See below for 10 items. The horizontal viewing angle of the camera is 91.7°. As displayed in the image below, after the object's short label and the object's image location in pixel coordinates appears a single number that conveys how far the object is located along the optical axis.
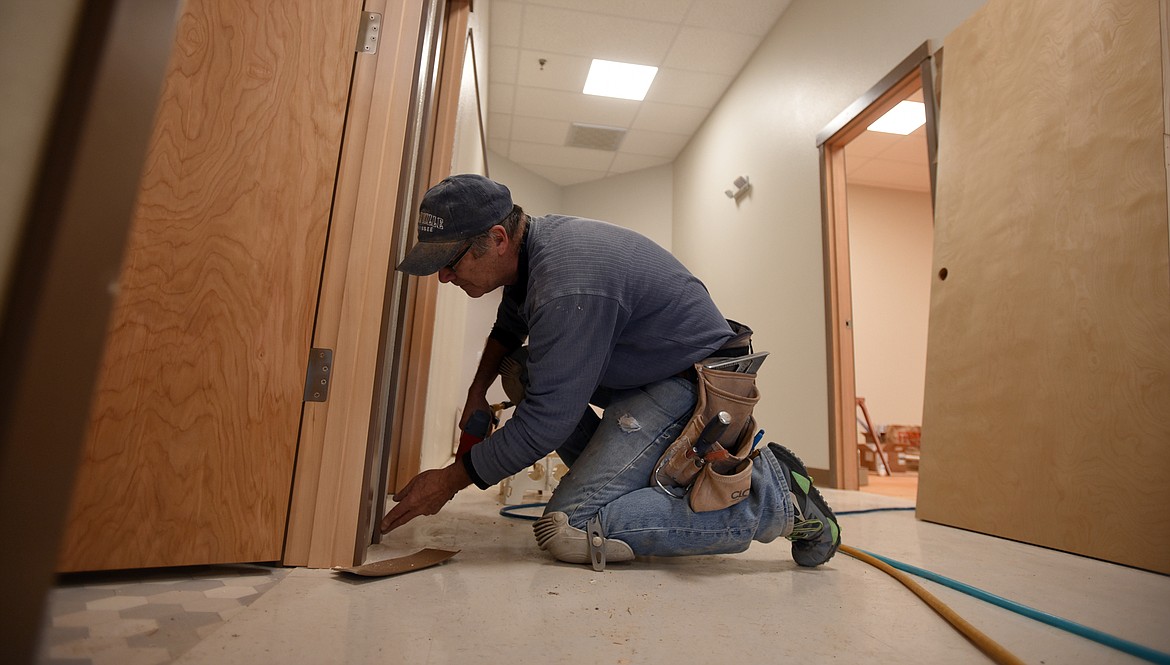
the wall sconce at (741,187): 4.20
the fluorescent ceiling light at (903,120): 4.43
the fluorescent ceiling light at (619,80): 4.41
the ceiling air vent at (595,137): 5.23
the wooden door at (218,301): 0.94
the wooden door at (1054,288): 1.43
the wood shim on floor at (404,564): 1.03
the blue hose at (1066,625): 0.79
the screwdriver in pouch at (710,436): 1.26
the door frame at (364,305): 1.08
